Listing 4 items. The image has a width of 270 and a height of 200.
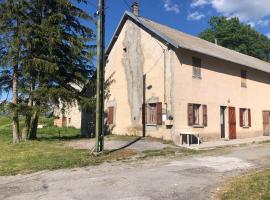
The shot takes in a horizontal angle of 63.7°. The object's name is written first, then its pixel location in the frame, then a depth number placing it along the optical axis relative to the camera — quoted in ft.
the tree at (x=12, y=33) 36.58
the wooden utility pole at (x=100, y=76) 27.69
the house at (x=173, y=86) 37.84
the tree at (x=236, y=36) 104.62
